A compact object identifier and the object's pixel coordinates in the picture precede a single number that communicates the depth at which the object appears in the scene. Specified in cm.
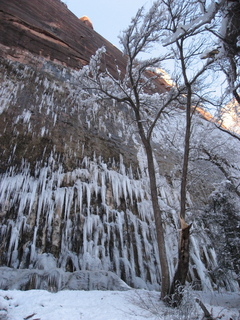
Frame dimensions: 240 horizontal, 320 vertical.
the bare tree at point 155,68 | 318
